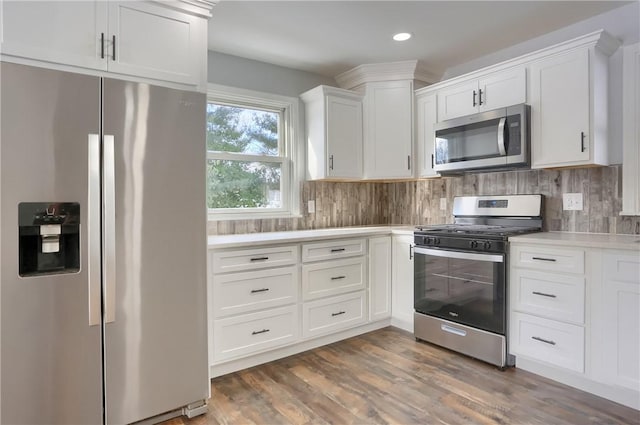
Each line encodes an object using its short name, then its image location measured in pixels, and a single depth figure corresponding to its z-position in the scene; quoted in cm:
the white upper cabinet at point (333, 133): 342
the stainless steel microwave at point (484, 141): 271
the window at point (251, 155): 313
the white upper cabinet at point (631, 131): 244
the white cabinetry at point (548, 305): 228
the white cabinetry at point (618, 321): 206
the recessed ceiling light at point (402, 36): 286
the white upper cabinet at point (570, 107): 244
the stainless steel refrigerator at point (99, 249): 160
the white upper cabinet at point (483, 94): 279
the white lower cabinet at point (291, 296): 249
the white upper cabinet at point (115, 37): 167
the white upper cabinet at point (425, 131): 339
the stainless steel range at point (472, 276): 259
